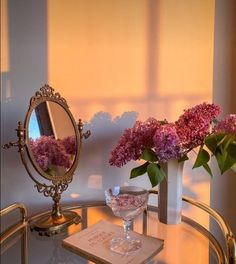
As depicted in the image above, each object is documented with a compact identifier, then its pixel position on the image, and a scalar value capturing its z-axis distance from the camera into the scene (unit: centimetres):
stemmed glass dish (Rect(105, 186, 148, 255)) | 80
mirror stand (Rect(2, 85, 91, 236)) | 92
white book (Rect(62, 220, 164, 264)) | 75
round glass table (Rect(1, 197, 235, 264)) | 81
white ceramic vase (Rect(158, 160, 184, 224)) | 89
